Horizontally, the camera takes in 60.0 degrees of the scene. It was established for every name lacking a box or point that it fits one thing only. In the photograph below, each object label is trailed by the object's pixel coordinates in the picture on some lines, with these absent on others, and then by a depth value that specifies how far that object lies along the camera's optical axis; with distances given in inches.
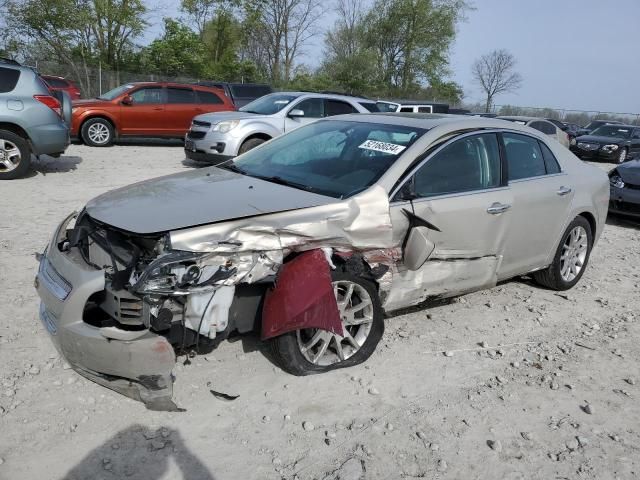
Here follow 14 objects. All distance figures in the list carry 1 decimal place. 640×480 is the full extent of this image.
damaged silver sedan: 114.0
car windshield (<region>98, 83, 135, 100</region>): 539.1
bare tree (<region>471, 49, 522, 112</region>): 1984.5
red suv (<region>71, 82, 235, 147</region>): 522.0
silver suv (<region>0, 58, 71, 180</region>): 336.2
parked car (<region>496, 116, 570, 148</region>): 645.3
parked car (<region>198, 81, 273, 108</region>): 733.9
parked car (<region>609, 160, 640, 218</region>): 337.1
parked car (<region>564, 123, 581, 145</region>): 806.5
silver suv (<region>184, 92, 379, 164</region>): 415.2
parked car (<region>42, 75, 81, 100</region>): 695.3
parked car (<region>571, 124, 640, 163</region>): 761.6
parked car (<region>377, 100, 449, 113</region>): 579.1
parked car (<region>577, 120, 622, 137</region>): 895.4
